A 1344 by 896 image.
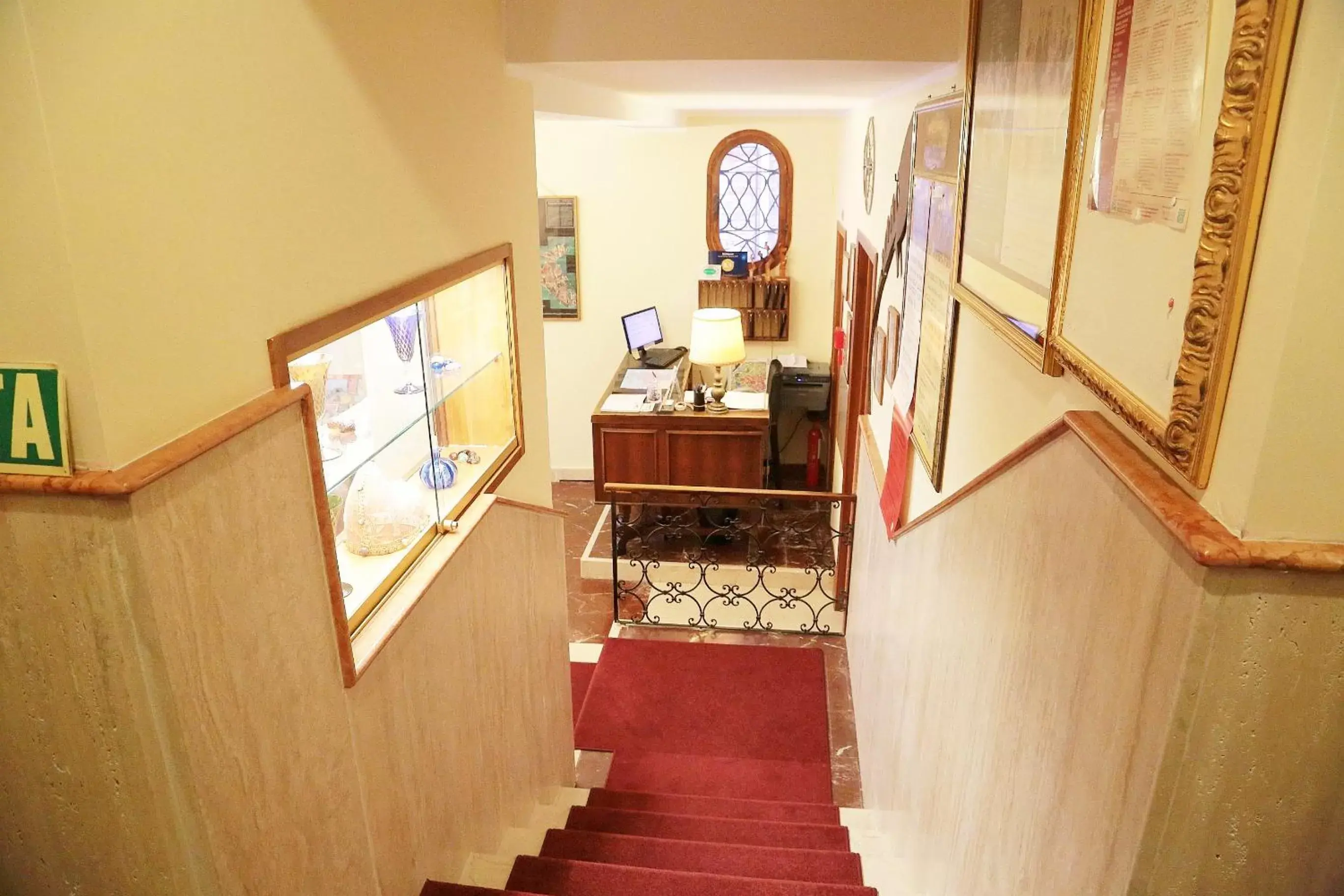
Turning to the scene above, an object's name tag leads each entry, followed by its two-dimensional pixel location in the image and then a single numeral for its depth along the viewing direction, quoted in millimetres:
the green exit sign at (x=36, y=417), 1132
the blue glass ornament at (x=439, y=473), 2361
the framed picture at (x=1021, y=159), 1582
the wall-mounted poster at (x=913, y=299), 3137
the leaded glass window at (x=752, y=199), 7230
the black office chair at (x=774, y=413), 7094
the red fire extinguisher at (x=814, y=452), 7309
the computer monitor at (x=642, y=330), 7449
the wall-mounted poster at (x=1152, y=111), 1127
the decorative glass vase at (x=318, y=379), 1752
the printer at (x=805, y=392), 7027
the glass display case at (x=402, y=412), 1882
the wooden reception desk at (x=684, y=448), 6398
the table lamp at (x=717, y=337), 6320
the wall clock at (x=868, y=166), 4707
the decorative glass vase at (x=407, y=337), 2105
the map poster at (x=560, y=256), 7523
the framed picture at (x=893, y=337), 3711
